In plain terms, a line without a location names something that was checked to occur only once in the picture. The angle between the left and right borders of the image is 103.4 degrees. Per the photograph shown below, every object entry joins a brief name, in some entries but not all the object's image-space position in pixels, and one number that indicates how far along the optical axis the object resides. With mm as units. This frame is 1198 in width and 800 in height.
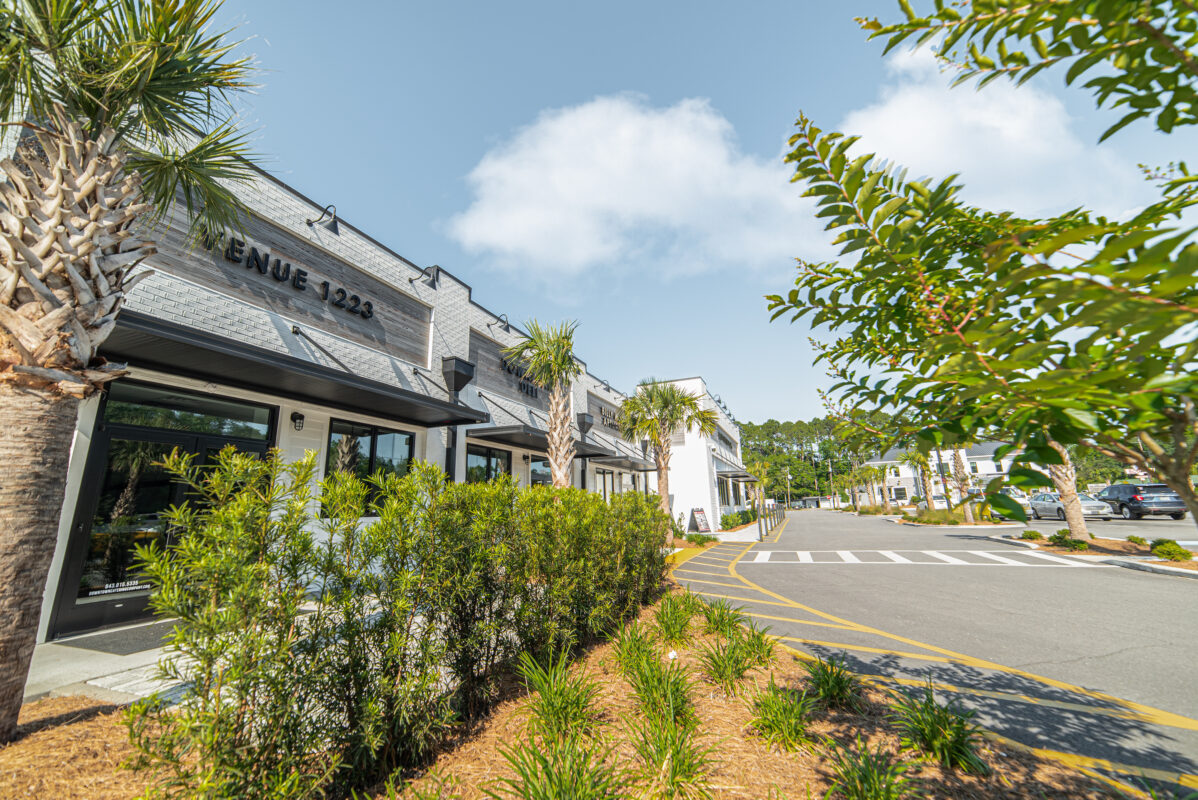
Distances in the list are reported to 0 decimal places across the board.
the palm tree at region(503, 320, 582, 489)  13953
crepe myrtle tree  1005
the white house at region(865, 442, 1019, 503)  58125
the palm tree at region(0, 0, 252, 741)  3594
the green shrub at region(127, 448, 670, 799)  2412
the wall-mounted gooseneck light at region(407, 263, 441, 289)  13844
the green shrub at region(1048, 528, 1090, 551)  15289
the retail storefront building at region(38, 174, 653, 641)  6895
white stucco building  30219
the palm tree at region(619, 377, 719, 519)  21734
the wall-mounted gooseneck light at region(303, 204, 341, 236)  11062
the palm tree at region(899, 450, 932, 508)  37222
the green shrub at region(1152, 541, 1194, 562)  12188
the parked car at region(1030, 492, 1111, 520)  26459
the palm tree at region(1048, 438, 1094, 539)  16062
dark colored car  23703
